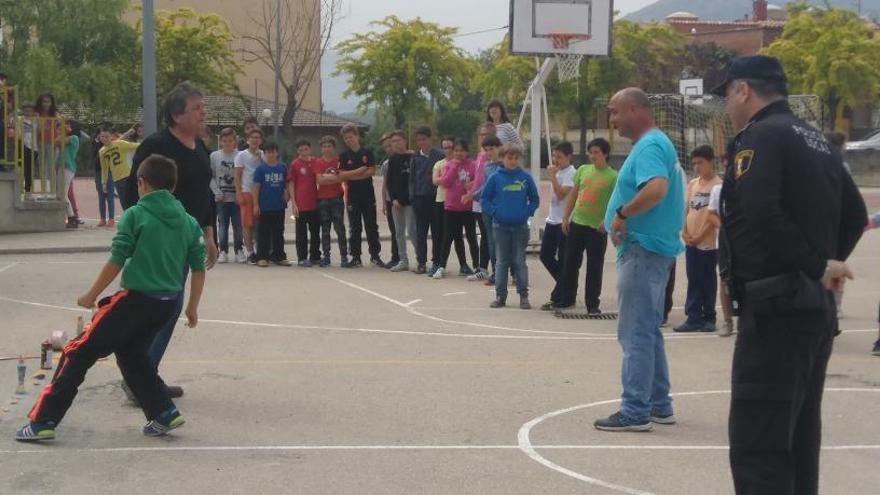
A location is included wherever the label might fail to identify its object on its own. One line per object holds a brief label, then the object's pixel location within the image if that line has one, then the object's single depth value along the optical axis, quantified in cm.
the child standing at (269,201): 1778
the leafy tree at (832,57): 5609
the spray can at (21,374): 876
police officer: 499
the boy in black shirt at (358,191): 1788
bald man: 774
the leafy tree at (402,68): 6044
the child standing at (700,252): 1209
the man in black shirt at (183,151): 843
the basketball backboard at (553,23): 1956
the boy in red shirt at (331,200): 1795
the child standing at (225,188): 1814
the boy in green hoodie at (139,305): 742
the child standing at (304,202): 1800
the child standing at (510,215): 1358
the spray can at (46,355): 952
